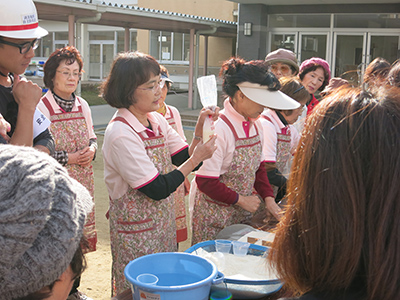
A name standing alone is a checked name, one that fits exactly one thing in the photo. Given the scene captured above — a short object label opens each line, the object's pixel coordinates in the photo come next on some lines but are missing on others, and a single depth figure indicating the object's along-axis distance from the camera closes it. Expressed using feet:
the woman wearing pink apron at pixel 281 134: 10.50
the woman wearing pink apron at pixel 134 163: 7.25
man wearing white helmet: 6.59
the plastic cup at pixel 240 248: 6.25
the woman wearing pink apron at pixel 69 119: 11.74
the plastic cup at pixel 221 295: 5.08
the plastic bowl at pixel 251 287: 5.27
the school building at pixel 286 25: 38.37
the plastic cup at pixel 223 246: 6.27
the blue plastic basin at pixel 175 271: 4.74
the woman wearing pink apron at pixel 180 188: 11.29
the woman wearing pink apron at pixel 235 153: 8.52
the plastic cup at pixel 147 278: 4.89
